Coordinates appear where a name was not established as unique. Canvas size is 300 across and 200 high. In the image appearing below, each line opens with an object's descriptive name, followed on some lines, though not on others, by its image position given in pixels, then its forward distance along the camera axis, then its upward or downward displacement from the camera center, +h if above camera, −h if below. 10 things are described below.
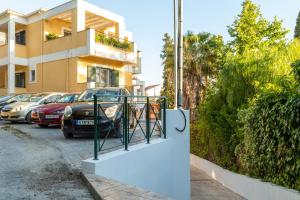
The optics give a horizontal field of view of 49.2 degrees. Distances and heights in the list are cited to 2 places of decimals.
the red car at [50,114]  12.09 -0.53
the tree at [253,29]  19.66 +4.28
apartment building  20.73 +3.32
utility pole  8.69 +1.20
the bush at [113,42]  21.08 +3.91
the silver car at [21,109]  14.58 -0.43
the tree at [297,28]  20.93 +4.61
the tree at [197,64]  18.70 +2.11
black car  6.60 -0.37
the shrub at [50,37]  22.89 +4.39
